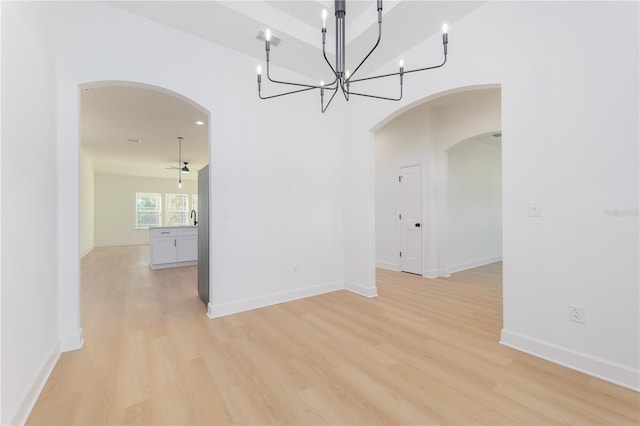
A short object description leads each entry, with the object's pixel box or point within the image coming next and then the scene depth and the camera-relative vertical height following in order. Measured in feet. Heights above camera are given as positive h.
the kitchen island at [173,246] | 18.90 -2.47
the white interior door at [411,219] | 16.62 -0.47
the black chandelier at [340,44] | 5.00 +3.67
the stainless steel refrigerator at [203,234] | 10.65 -0.93
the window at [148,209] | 35.09 +0.63
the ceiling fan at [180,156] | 21.03 +5.88
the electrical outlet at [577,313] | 6.28 -2.52
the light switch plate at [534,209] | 6.96 +0.05
